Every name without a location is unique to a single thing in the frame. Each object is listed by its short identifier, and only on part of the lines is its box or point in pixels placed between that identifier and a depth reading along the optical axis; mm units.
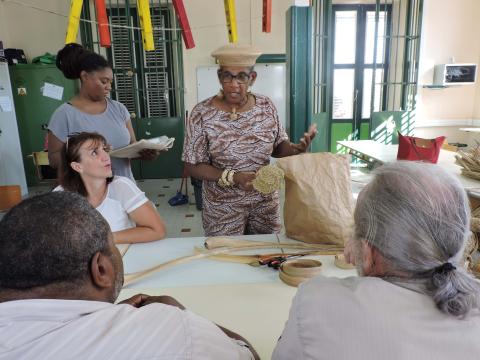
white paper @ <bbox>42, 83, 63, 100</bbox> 5904
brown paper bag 1608
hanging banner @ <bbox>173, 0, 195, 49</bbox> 2207
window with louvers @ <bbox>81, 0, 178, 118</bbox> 6020
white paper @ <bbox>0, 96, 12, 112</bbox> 5184
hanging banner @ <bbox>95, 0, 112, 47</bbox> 2031
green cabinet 5855
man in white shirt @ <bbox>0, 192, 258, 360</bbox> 625
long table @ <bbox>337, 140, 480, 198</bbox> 2375
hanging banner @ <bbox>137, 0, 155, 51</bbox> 2061
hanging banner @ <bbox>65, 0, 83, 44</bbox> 1859
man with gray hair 679
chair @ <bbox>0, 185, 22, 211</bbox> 4625
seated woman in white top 1859
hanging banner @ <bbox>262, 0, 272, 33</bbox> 2952
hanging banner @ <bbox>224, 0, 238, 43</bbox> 2440
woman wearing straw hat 1860
